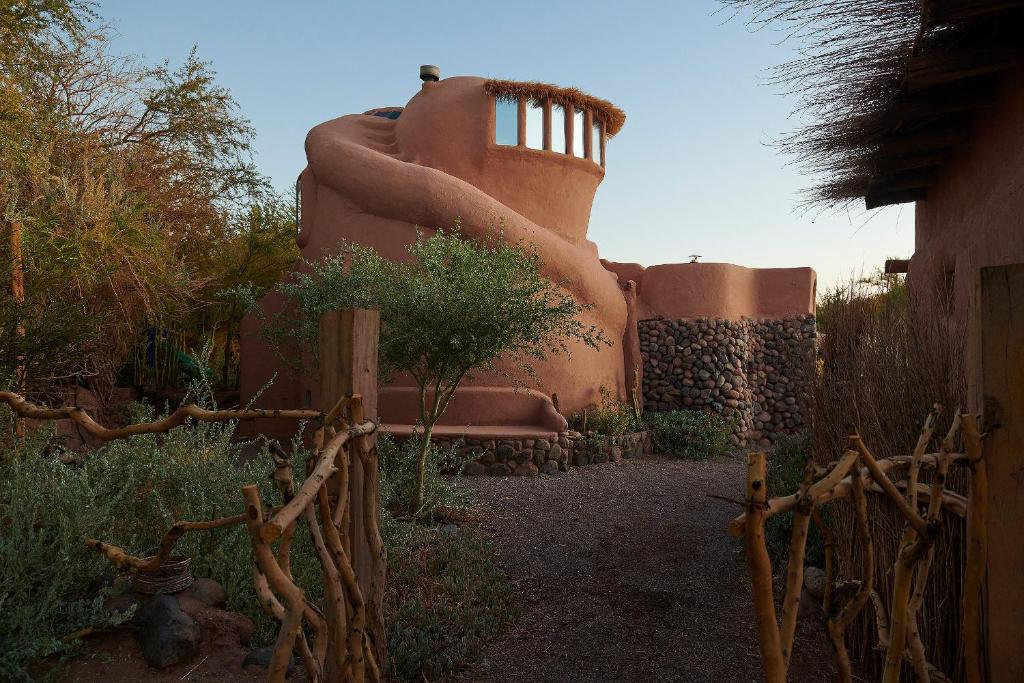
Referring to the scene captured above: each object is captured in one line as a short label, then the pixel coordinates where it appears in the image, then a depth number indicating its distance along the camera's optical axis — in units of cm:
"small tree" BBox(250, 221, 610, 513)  748
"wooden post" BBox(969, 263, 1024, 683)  190
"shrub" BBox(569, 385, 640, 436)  1205
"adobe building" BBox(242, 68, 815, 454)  1165
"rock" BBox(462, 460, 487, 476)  1022
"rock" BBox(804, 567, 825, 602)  477
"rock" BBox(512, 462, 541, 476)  1035
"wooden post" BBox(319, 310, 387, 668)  318
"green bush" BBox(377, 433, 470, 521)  739
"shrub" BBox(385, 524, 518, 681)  429
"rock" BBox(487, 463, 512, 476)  1026
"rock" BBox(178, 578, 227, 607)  443
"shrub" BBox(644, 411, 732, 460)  1290
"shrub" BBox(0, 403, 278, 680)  382
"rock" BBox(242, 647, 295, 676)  400
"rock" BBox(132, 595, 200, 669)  395
